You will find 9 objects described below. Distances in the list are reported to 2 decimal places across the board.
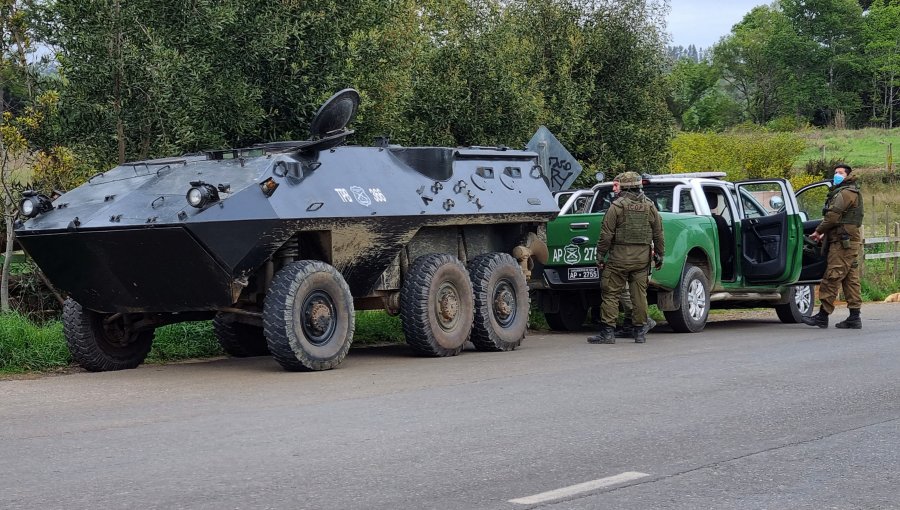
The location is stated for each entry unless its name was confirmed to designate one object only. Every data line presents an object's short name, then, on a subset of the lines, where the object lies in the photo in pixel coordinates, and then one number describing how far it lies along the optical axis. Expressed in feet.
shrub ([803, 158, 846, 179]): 152.46
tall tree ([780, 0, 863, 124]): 257.34
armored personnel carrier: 34.53
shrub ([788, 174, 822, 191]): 129.90
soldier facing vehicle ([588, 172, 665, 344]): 45.52
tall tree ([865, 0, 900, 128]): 246.47
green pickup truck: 50.01
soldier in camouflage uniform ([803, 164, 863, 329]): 50.75
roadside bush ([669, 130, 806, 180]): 135.95
